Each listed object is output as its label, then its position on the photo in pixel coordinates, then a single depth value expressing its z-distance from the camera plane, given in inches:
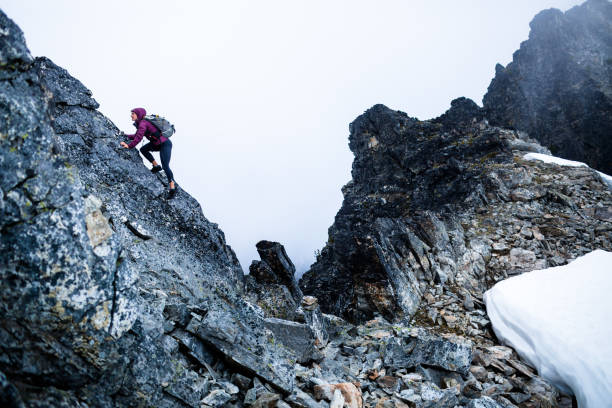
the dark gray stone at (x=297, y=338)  365.5
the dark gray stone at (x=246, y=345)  260.7
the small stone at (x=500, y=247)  714.4
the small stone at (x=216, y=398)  217.9
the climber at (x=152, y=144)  412.8
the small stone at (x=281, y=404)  240.6
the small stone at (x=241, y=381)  251.0
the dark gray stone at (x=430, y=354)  367.9
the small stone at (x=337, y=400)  272.2
